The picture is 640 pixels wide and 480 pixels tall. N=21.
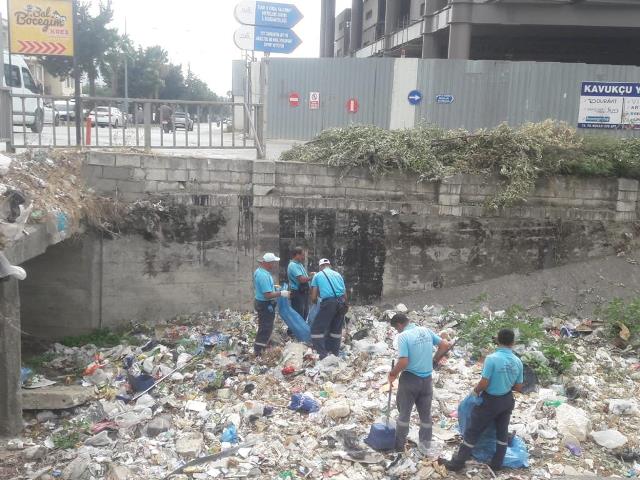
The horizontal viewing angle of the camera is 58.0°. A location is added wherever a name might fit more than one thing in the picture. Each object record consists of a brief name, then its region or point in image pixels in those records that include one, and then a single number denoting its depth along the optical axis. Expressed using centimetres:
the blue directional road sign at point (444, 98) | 1283
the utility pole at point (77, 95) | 930
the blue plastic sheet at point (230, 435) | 565
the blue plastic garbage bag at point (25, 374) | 716
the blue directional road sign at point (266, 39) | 1441
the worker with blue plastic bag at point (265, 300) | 745
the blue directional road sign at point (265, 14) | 1429
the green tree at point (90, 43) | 2933
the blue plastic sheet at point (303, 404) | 622
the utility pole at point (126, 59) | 3597
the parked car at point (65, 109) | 943
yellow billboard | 919
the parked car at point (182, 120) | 973
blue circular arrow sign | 1284
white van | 942
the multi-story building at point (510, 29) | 1744
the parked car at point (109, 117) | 966
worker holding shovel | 504
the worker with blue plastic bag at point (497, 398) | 473
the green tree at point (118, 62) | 3266
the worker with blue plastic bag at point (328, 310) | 740
